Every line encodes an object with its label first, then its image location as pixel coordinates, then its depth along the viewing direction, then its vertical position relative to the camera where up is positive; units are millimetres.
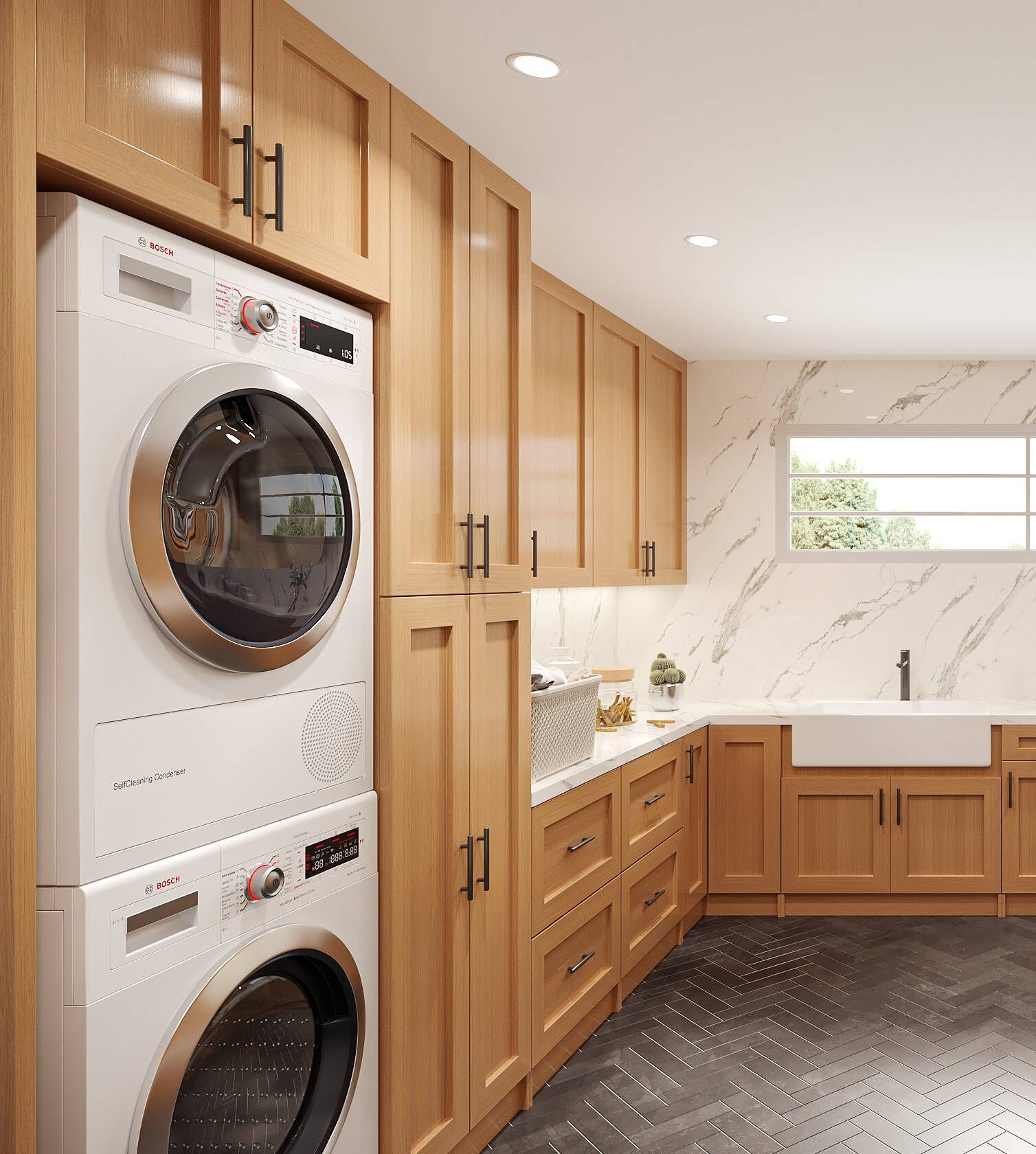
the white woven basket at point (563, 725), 2668 -466
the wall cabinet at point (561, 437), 3115 +466
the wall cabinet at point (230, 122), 1263 +703
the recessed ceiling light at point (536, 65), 1854 +1012
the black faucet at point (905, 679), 4414 -514
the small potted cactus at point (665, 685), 4105 -505
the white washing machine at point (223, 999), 1273 -682
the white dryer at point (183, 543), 1269 +38
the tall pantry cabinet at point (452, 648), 1937 -182
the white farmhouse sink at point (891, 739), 3953 -714
